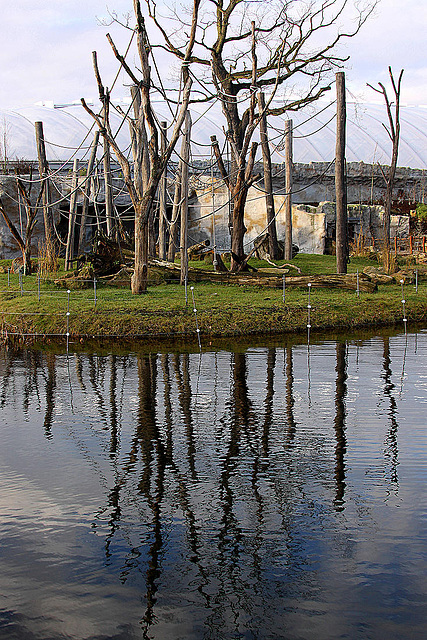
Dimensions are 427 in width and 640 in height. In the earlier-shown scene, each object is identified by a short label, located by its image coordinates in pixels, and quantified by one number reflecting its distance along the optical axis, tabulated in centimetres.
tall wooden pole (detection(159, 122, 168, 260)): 2605
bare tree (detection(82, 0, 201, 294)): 1812
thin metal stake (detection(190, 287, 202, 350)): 1454
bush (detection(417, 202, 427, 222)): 3553
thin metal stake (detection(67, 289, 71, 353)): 1583
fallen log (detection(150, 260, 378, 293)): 1995
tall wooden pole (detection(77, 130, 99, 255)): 2357
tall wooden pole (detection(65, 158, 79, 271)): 2430
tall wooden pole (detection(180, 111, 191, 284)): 1903
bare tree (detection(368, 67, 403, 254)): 2973
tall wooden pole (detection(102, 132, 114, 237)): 2500
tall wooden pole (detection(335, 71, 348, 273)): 2325
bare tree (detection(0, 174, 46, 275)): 2352
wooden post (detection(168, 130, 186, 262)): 2364
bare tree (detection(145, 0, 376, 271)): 2494
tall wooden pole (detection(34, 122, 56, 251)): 2539
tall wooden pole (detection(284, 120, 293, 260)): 2694
